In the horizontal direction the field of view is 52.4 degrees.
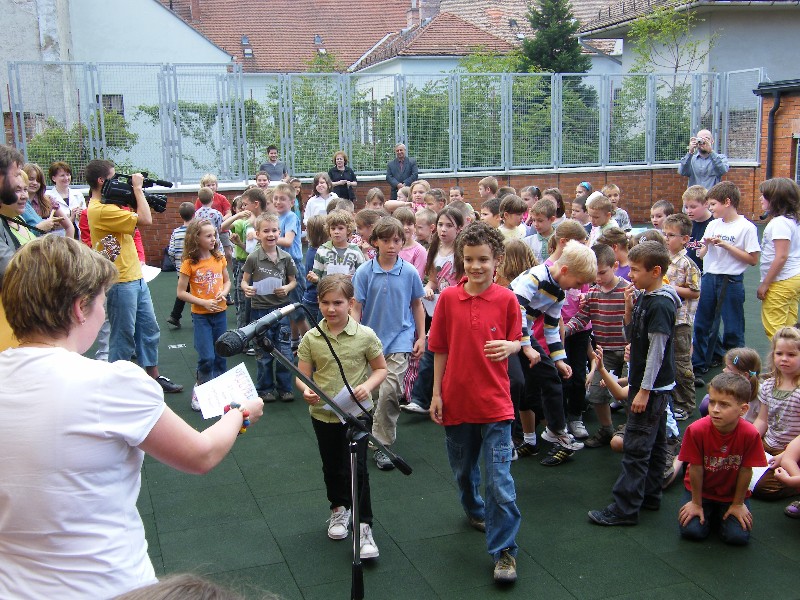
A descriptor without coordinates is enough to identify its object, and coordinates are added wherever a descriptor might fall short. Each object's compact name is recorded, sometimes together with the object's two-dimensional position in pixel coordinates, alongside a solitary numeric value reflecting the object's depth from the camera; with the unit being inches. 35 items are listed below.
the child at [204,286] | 276.4
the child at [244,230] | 340.8
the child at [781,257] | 279.0
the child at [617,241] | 247.0
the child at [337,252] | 281.4
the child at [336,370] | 177.6
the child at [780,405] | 199.6
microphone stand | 119.0
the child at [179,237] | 447.0
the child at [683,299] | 248.7
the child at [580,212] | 361.4
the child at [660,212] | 317.9
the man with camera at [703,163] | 553.3
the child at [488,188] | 385.1
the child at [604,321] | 237.5
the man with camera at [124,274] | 253.0
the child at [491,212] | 311.7
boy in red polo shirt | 162.7
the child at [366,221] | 283.1
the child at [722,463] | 176.1
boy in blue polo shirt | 224.5
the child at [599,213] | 305.1
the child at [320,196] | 479.5
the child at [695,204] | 316.2
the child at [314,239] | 309.9
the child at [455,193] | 411.2
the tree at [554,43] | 1088.2
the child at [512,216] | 295.0
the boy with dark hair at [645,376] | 183.3
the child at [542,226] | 294.0
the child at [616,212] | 375.2
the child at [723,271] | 290.4
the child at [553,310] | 197.9
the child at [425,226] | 305.3
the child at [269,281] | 286.0
